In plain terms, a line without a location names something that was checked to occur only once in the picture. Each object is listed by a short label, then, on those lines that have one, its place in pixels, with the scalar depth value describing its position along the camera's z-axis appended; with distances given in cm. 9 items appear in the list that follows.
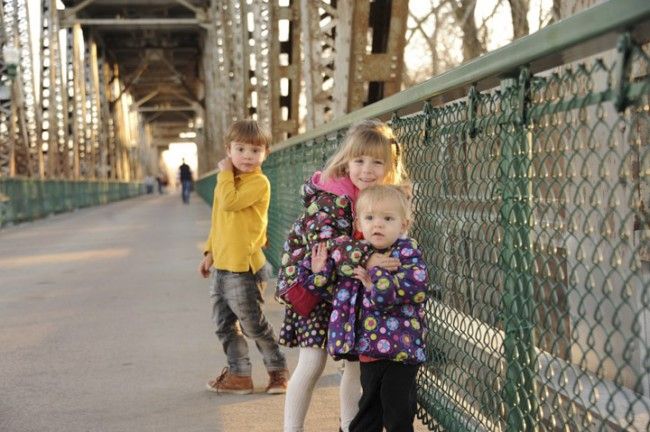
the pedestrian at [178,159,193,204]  4234
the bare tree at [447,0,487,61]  1869
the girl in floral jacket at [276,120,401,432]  389
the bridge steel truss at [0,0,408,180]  858
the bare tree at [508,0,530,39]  1419
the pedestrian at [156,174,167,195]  8325
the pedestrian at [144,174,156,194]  8200
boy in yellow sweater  509
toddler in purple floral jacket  358
